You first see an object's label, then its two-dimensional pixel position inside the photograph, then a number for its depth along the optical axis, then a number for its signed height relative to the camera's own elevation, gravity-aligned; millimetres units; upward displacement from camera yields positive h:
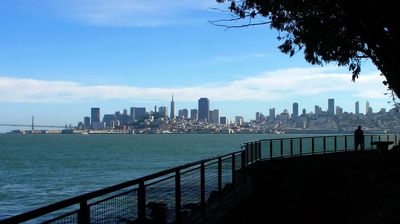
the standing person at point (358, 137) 31781 -782
